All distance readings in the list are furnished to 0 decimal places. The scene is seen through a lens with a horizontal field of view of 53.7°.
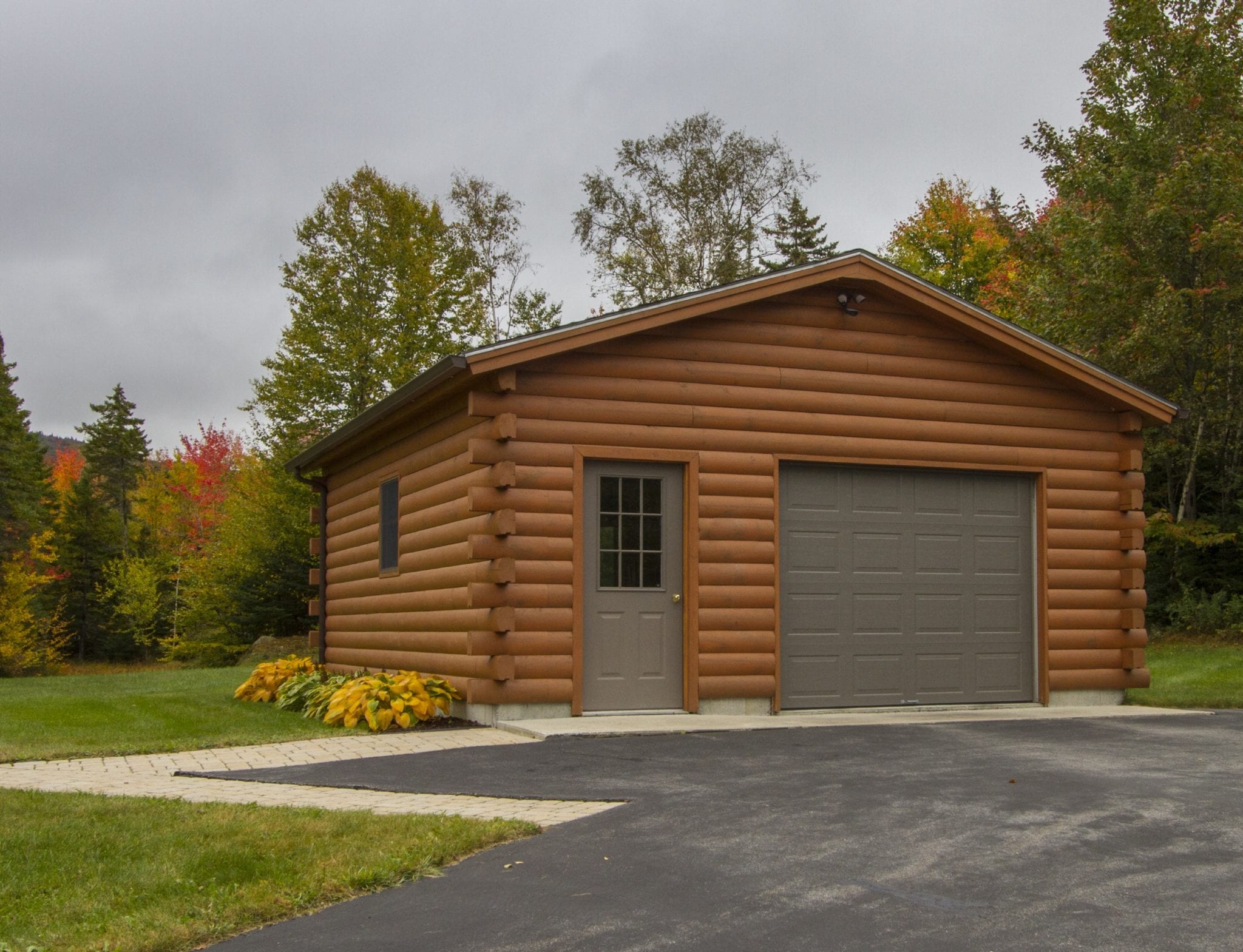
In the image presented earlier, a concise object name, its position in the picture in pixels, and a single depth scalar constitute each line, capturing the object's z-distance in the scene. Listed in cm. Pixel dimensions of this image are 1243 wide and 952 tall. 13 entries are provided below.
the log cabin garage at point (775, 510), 1048
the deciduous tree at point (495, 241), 3384
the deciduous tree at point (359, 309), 3080
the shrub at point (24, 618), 3519
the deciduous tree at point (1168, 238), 2094
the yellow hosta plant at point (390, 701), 1046
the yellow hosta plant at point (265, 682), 1443
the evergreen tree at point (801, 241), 3981
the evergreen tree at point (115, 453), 5422
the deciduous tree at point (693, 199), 3188
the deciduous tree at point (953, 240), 3525
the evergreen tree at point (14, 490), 3344
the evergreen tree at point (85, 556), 4591
